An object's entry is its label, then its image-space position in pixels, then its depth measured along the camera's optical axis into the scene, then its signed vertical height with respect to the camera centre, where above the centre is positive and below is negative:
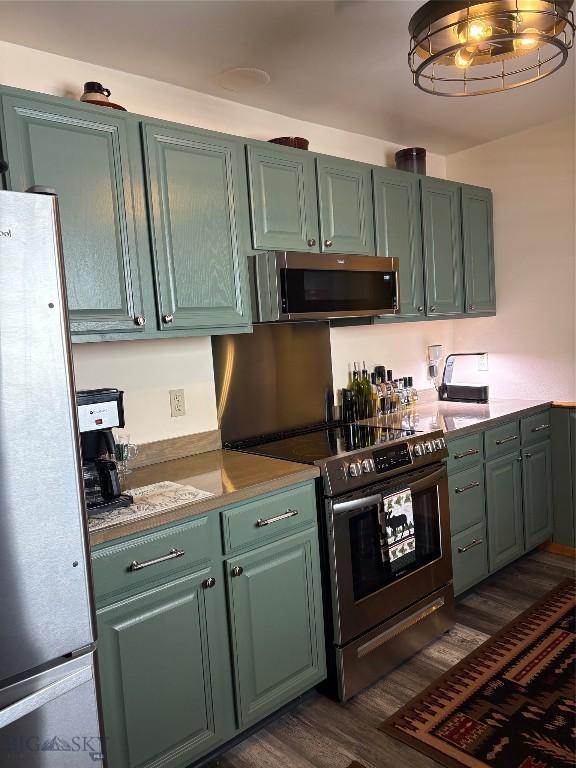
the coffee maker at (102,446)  1.86 -0.33
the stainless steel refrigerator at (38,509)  1.28 -0.34
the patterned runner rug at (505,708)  1.98 -1.41
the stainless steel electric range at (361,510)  2.27 -0.72
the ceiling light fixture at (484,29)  1.63 +0.88
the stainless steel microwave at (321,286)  2.46 +0.23
